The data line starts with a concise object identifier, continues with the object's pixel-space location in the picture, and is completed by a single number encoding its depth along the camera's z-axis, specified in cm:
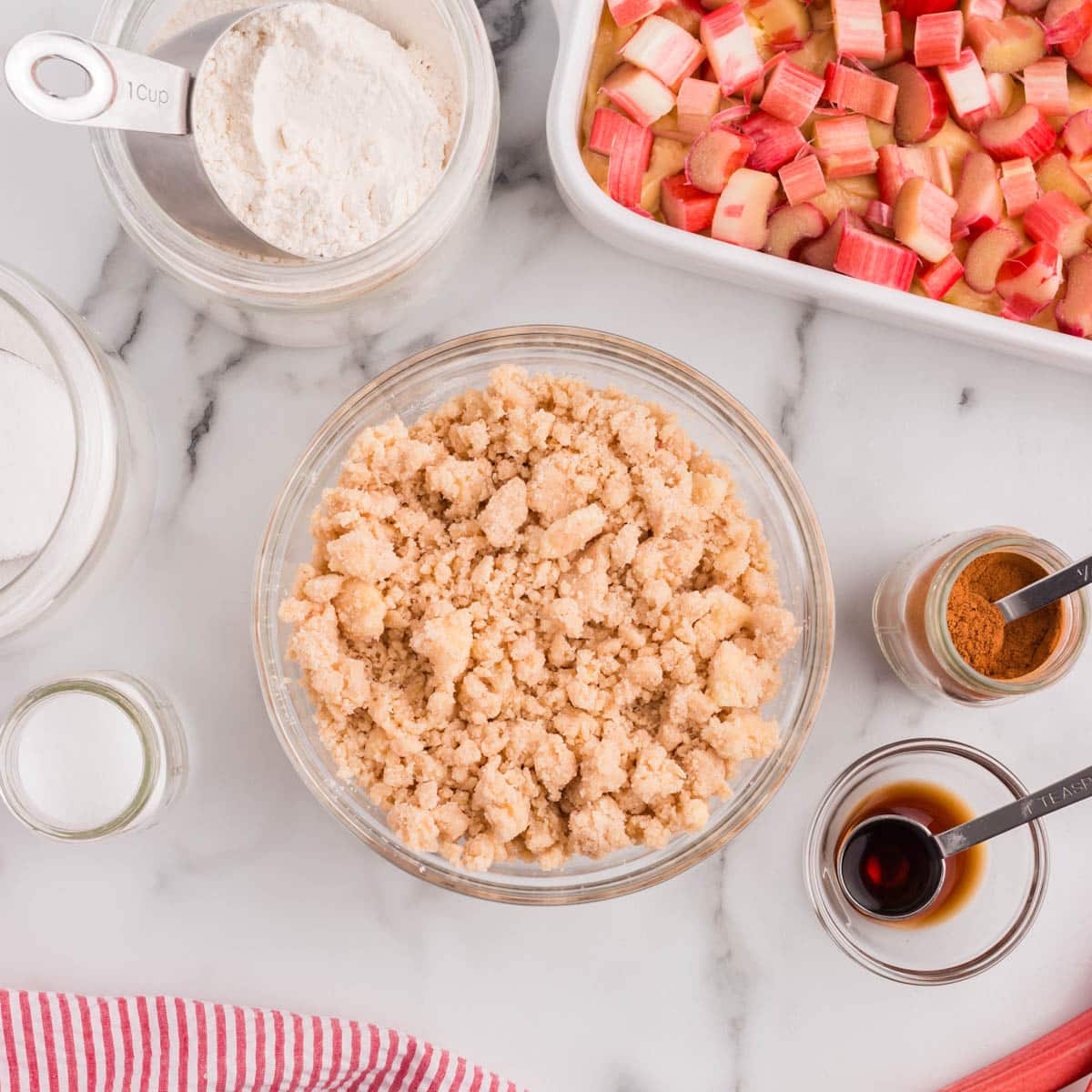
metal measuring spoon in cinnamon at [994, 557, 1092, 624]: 62
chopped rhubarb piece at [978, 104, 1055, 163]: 66
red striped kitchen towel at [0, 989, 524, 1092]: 68
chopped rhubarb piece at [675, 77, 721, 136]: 65
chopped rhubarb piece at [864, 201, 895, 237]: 66
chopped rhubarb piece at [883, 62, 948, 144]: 66
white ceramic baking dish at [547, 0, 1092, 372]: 64
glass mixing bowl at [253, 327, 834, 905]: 63
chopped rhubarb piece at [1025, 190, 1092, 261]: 66
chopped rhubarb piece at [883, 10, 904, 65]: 67
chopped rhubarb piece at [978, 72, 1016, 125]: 67
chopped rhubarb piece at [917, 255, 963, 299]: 66
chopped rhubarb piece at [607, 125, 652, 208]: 65
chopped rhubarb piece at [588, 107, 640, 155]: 65
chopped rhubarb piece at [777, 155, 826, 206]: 66
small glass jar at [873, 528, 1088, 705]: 64
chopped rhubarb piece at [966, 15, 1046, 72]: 66
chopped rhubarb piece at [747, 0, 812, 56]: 66
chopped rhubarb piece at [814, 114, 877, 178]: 66
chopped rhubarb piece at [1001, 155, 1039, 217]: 66
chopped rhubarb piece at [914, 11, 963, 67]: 66
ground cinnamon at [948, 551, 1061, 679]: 65
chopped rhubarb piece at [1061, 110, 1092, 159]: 66
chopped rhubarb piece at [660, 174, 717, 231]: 66
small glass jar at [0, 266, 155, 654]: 63
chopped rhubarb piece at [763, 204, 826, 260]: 66
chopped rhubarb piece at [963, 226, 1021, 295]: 66
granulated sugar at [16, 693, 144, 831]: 66
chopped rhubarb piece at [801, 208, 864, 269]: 65
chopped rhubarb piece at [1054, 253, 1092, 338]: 66
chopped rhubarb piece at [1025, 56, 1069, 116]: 66
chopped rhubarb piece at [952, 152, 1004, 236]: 66
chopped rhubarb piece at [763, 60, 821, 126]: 66
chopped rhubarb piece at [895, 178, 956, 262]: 65
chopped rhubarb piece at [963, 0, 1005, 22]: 66
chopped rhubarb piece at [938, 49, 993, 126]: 66
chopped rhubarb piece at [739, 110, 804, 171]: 66
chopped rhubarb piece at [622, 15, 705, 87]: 65
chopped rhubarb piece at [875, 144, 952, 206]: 66
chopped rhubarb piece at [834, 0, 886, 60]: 66
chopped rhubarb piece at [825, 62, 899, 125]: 66
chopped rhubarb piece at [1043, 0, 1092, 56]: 66
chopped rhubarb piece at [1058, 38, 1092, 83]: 66
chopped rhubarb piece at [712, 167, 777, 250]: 65
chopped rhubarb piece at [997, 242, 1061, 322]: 65
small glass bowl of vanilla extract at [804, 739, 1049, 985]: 66
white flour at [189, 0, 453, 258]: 63
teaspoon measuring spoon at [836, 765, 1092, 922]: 63
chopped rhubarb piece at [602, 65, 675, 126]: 65
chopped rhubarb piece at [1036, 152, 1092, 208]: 66
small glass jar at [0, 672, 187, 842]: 65
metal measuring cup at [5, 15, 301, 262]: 59
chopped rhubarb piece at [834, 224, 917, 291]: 65
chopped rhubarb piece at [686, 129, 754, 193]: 65
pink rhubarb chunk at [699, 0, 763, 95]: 65
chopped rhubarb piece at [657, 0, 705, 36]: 66
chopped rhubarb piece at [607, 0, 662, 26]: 65
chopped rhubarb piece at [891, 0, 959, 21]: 66
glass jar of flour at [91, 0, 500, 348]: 63
